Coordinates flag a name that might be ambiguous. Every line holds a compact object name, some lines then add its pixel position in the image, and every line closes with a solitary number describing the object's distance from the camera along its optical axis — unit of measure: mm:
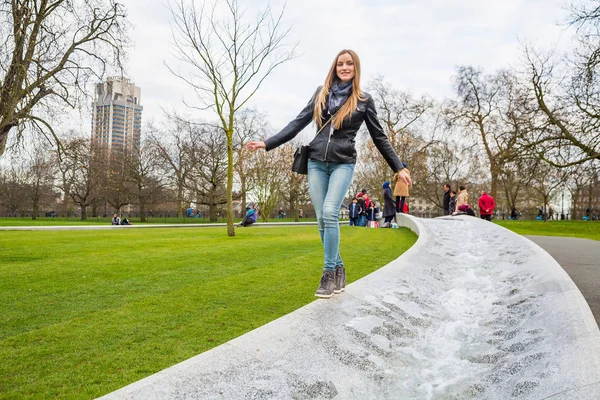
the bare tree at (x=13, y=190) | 51469
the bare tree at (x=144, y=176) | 44594
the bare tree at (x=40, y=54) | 10477
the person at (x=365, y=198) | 20050
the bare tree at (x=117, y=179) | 42531
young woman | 3977
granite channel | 2328
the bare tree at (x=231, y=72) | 14398
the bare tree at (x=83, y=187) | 43622
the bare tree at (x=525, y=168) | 18047
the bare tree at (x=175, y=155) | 43281
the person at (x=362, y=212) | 20789
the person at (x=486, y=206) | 18000
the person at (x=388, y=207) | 16777
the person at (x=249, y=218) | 22484
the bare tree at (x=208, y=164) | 41625
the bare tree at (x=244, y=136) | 39188
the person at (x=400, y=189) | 17414
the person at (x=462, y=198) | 17977
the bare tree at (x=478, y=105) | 31528
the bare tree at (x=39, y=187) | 48116
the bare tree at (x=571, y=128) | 16312
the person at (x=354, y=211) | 21250
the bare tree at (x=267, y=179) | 38875
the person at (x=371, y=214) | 20666
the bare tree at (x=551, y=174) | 17594
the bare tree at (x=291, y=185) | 40875
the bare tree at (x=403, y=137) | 36344
